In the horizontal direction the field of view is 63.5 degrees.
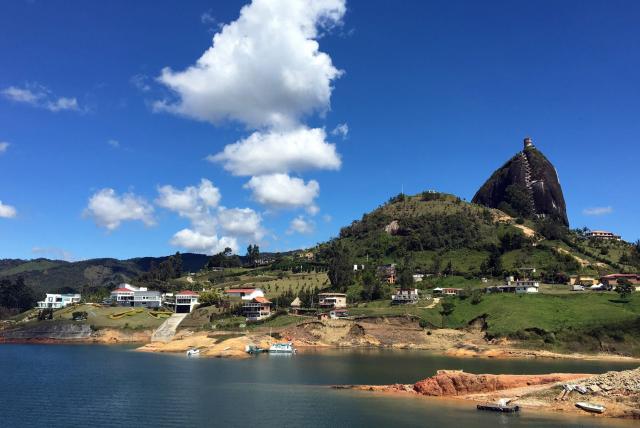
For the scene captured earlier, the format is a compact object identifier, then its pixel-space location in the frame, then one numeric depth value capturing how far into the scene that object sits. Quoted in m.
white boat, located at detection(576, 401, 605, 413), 54.37
